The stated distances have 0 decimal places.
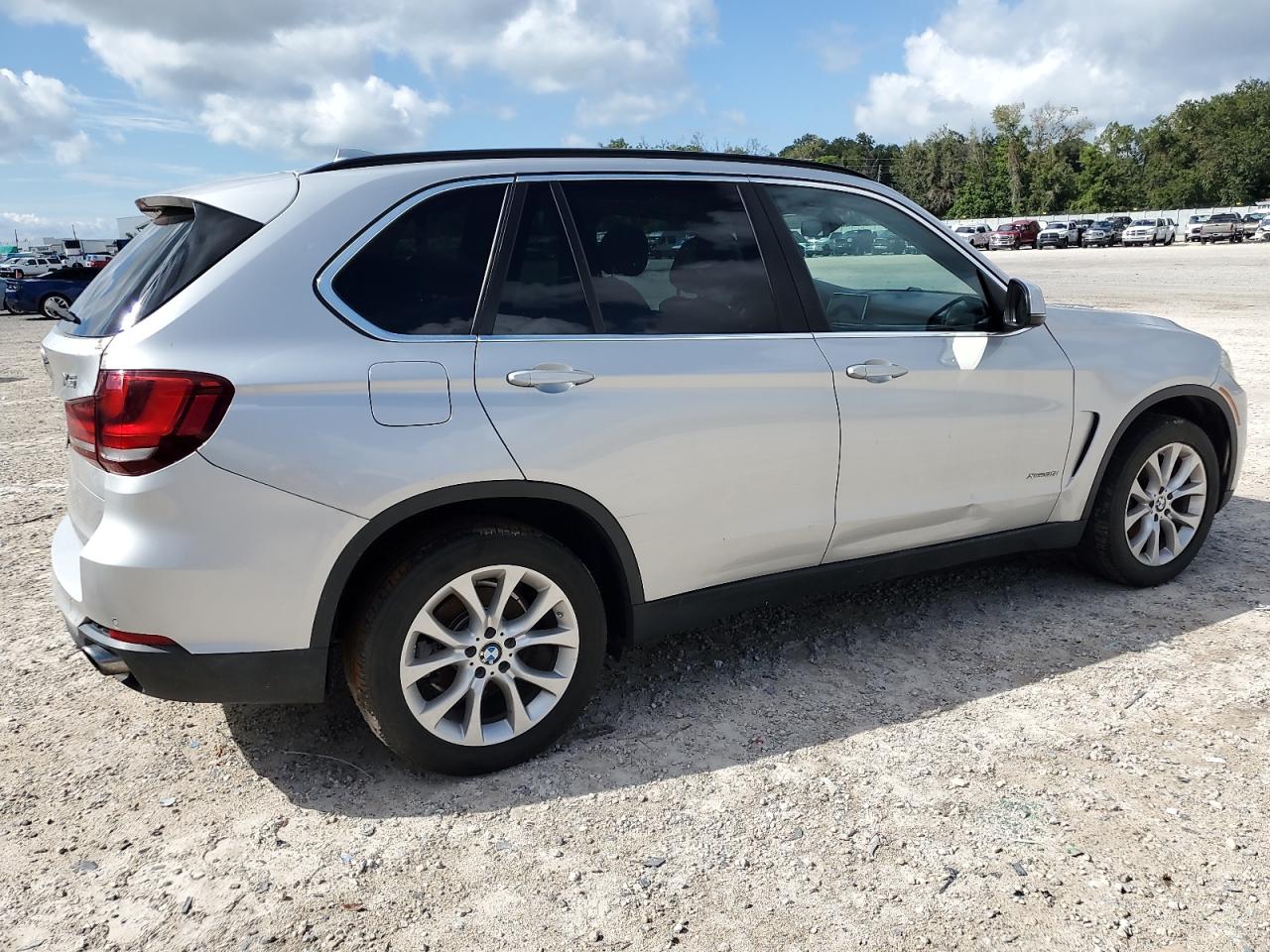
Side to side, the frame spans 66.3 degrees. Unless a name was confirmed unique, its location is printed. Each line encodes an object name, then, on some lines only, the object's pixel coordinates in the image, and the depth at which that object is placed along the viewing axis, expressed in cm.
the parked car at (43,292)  2436
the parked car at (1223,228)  4994
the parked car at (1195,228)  5114
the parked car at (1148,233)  5106
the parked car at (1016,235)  5184
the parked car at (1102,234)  5216
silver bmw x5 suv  264
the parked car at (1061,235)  5353
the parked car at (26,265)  3634
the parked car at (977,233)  5327
